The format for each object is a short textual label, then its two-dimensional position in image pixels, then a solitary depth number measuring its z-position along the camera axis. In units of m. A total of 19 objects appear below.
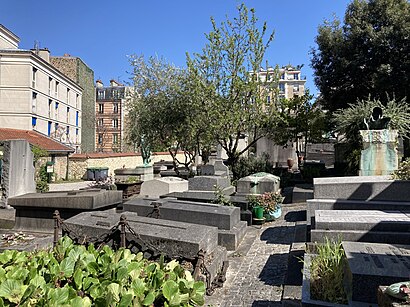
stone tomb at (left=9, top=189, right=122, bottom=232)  7.73
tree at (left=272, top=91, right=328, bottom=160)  17.17
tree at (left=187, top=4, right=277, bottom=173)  15.68
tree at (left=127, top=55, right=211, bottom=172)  17.50
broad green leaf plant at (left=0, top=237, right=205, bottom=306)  1.95
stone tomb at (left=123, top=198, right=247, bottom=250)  7.39
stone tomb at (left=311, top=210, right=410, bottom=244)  5.14
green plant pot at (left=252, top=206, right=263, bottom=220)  9.79
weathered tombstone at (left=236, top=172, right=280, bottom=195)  12.10
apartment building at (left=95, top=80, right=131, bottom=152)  54.16
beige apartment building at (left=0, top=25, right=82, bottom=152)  29.08
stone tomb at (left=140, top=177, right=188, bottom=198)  12.74
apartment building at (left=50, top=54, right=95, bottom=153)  41.59
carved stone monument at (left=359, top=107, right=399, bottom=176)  10.43
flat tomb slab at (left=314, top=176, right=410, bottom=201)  7.58
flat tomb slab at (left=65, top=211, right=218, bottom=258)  5.23
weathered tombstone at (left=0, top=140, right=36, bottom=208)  8.62
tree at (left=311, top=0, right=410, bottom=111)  15.91
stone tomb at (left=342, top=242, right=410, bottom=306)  3.41
